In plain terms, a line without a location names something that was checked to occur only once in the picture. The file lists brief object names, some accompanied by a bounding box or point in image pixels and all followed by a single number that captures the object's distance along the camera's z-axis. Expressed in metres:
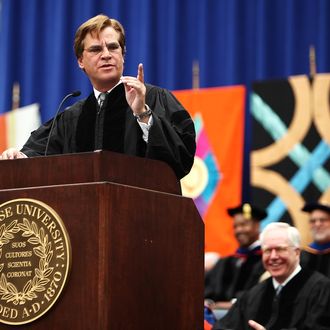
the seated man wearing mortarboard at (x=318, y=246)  15.82
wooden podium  5.13
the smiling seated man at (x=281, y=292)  11.22
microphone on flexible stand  6.31
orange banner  17.00
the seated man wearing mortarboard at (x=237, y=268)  17.17
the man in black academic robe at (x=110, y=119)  6.25
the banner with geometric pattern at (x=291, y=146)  16.33
